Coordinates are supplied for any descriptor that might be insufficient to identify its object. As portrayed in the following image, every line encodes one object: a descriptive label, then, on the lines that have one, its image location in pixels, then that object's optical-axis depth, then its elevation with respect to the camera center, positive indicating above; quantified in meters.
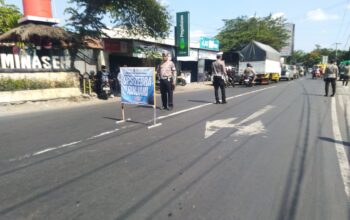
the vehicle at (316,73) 42.76 -1.30
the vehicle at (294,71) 40.09 -1.00
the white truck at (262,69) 26.62 -0.45
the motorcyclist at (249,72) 23.40 -0.61
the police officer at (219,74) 12.07 -0.39
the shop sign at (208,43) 33.16 +2.30
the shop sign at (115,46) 21.66 +1.33
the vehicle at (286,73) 37.09 -1.11
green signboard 25.43 +2.56
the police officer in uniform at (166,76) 10.38 -0.39
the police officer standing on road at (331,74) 14.53 -0.50
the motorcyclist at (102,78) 15.94 -0.67
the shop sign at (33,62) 13.50 +0.16
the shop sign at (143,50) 22.05 +1.06
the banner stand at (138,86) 7.92 -0.56
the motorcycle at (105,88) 16.00 -1.19
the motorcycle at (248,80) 23.39 -1.22
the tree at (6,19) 18.70 +2.79
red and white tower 15.15 +2.64
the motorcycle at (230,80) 24.88 -1.28
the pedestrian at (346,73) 22.04 -0.69
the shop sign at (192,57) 31.10 +0.76
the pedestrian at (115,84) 18.61 -1.18
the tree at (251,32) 43.97 +4.64
